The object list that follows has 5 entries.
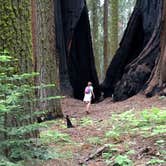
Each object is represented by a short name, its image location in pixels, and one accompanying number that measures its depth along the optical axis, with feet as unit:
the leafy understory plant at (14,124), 14.73
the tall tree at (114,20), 88.36
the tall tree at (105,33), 93.20
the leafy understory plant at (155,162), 16.31
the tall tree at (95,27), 106.83
